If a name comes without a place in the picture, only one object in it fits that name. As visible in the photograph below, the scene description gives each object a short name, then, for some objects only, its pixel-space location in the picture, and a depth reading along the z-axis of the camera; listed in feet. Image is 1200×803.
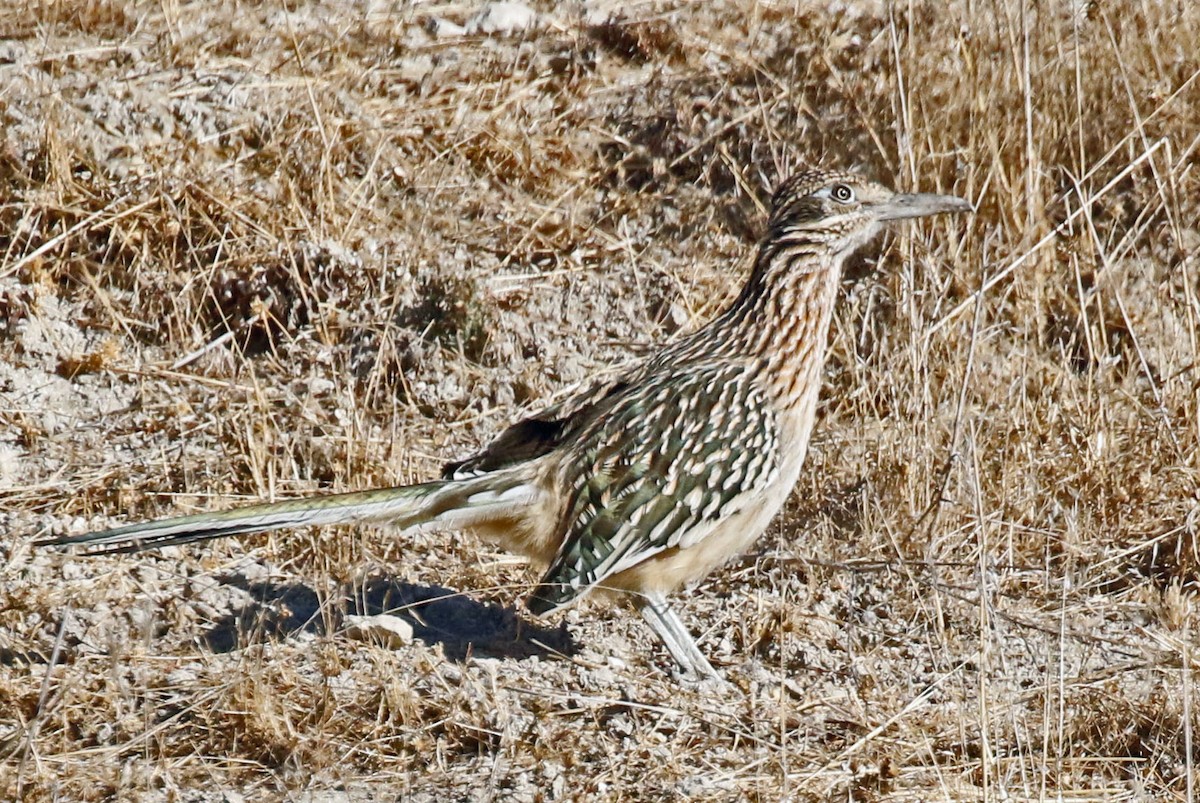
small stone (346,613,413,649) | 34.27
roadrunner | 34.96
